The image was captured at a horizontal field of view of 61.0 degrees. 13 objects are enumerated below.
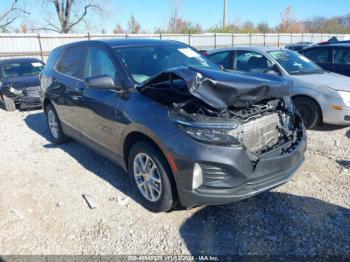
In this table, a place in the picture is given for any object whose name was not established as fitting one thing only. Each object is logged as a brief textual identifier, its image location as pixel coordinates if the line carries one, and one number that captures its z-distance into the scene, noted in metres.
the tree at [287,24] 56.91
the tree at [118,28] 52.03
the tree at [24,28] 34.75
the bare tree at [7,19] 31.33
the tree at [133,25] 51.62
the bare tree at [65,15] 33.75
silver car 5.25
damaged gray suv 2.56
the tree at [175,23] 40.06
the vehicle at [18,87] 8.12
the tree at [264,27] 49.59
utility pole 30.96
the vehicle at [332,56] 7.38
